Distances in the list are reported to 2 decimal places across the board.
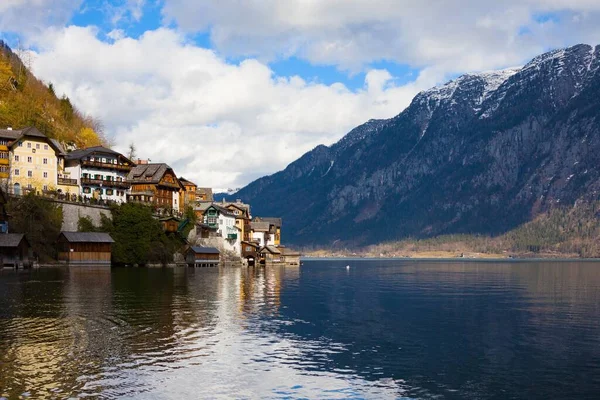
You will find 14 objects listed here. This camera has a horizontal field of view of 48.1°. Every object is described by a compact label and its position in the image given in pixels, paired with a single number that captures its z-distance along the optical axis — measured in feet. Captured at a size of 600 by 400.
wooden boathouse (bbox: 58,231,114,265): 382.42
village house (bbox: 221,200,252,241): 600.89
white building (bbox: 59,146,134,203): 457.68
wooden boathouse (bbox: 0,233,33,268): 327.26
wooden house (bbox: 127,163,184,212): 486.38
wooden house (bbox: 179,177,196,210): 549.87
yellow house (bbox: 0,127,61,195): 417.28
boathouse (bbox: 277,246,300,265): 640.58
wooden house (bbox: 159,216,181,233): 462.60
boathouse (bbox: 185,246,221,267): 485.97
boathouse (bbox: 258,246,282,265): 620.12
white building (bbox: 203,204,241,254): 556.18
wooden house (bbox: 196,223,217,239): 524.52
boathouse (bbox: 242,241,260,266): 584.40
